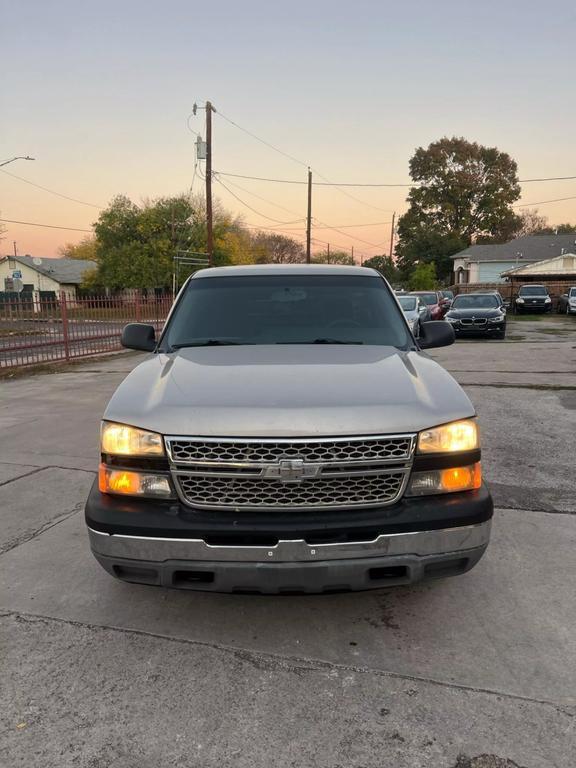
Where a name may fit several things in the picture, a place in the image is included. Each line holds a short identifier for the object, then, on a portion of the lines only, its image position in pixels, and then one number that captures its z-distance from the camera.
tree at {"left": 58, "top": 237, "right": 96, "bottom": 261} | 93.12
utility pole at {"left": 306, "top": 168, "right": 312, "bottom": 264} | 43.47
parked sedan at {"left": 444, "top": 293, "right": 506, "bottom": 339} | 18.09
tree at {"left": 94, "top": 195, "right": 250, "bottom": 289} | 47.75
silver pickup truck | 2.31
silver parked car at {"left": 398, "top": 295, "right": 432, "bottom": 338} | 17.41
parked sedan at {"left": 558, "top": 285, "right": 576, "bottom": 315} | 28.52
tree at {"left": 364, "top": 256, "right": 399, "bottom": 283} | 79.22
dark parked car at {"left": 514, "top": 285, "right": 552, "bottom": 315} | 30.70
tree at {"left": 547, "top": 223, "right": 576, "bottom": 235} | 86.62
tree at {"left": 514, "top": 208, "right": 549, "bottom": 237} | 87.67
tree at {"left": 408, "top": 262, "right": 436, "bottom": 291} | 53.38
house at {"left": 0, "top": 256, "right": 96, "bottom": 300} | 68.00
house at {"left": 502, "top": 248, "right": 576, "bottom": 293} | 47.38
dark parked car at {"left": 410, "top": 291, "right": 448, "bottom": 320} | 22.31
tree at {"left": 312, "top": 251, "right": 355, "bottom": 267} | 112.56
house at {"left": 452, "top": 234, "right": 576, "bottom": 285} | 55.49
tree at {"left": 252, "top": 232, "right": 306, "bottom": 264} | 90.50
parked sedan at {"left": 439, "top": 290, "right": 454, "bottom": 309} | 26.34
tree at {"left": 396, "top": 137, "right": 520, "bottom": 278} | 74.06
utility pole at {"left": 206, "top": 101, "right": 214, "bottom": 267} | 24.67
